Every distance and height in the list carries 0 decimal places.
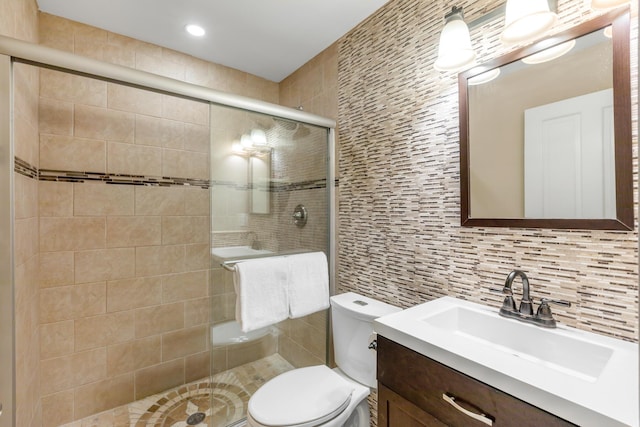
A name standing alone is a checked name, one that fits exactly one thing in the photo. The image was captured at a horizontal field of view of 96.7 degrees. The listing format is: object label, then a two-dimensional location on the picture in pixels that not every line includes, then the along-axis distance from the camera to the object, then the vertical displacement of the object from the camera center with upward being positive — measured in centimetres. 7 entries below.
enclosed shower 149 -13
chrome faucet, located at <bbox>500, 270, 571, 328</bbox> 98 -34
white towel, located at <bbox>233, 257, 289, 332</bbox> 147 -42
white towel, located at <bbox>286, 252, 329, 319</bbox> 165 -42
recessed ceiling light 179 +118
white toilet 117 -82
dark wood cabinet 71 -54
